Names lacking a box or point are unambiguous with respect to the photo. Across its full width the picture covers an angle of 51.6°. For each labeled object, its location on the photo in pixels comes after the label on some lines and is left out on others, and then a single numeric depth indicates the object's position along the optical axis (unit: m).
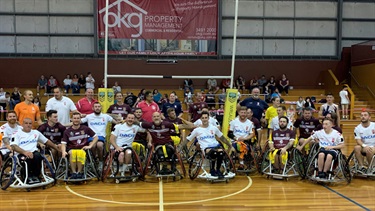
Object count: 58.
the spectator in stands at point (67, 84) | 15.91
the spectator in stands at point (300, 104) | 14.53
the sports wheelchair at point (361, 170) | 6.12
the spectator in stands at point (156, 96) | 15.11
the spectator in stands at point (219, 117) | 8.94
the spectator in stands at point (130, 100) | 9.57
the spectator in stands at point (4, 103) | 13.99
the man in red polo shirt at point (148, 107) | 7.29
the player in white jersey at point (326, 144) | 5.75
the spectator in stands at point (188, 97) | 15.35
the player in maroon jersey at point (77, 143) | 5.79
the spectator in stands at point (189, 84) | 16.51
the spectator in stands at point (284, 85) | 16.89
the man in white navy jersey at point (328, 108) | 7.49
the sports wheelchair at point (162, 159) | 5.97
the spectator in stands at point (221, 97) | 14.89
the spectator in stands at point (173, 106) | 8.54
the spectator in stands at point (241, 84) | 16.72
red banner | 16.25
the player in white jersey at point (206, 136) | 6.21
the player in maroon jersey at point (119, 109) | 7.14
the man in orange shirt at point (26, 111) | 6.76
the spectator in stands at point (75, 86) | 15.80
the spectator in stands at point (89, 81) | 15.93
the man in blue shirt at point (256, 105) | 7.60
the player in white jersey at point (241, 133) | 6.55
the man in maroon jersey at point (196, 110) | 8.48
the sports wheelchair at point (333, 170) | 5.73
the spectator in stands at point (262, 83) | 16.91
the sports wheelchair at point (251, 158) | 6.54
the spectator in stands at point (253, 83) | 16.56
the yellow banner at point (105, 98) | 7.13
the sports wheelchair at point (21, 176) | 5.43
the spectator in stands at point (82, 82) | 16.11
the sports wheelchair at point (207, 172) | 5.95
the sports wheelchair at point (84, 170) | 5.80
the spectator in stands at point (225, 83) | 16.61
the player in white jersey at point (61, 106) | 6.89
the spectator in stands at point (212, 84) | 16.55
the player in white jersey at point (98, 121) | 6.62
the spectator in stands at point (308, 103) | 13.94
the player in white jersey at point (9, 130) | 6.09
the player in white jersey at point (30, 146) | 5.55
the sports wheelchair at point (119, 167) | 5.88
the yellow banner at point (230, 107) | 6.83
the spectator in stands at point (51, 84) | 15.95
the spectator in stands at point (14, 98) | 14.25
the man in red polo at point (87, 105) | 7.18
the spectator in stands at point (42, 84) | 16.00
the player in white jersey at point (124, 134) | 6.15
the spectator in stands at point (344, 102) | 14.83
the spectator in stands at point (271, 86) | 16.57
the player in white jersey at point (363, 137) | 6.23
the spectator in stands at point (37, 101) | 13.96
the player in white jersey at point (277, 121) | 6.85
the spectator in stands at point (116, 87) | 15.85
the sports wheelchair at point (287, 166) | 6.04
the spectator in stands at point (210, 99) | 15.35
